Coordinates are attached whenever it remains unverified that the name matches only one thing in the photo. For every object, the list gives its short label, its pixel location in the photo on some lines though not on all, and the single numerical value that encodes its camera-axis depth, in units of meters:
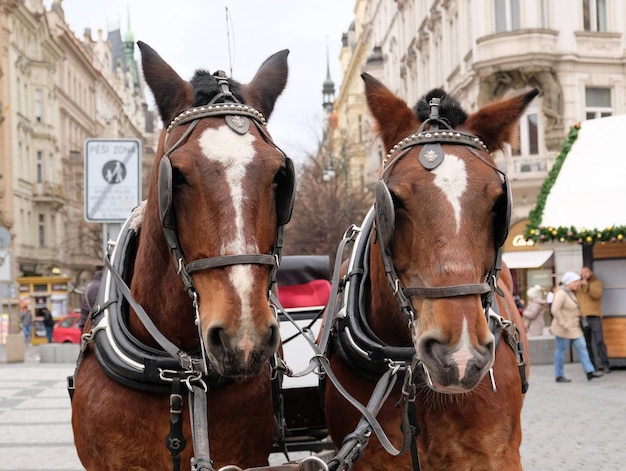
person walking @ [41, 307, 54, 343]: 35.44
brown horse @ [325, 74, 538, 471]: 3.49
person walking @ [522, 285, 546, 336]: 22.69
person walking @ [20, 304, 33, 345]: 37.22
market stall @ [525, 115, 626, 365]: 15.66
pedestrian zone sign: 9.35
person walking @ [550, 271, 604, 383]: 15.71
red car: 32.31
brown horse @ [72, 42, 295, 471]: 3.27
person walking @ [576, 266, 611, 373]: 16.78
